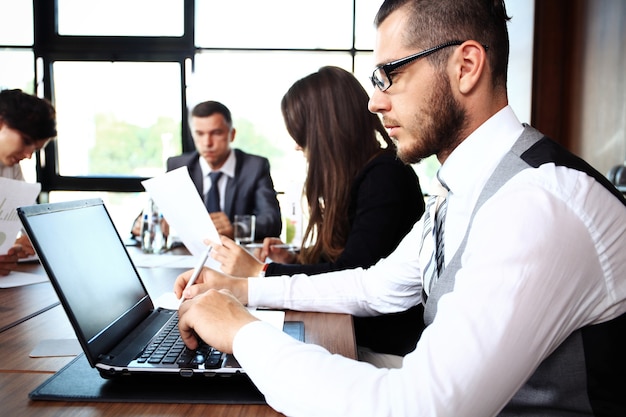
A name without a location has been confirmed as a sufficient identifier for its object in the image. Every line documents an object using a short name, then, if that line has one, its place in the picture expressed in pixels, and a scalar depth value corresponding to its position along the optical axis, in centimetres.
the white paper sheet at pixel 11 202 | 169
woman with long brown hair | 166
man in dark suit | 366
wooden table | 82
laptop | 91
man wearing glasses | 71
